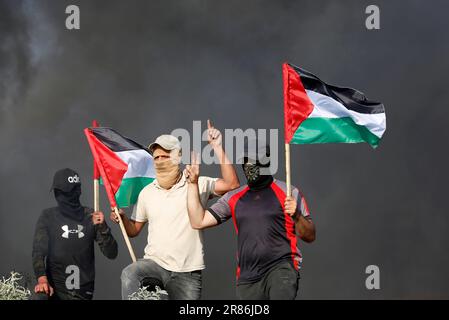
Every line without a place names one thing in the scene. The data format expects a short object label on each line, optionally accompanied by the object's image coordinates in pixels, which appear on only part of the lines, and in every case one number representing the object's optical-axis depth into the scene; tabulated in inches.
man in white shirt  416.8
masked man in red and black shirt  388.5
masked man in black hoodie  472.4
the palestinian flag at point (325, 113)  454.0
